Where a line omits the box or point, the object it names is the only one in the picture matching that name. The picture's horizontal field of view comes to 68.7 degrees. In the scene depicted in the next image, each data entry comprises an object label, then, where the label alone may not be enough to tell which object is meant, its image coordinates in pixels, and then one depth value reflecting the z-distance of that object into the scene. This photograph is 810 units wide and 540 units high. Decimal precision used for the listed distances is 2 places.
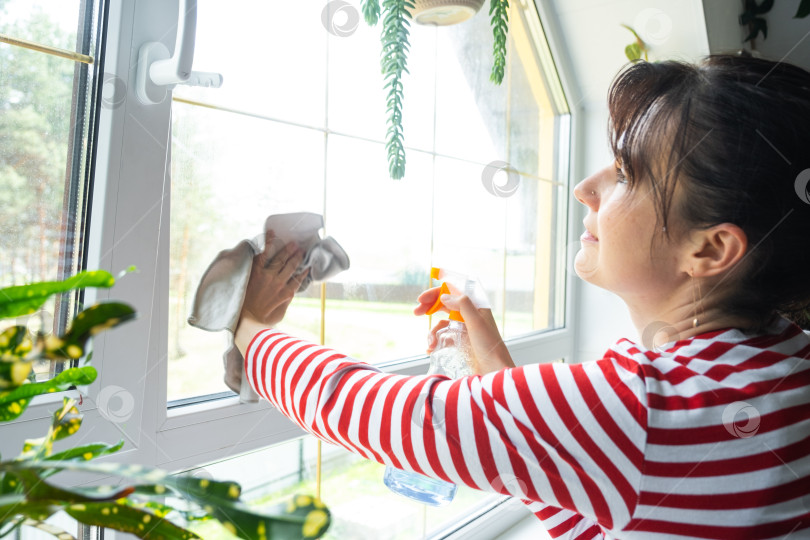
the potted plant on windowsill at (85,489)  0.25
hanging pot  0.95
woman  0.49
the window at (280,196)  0.60
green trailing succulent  0.83
